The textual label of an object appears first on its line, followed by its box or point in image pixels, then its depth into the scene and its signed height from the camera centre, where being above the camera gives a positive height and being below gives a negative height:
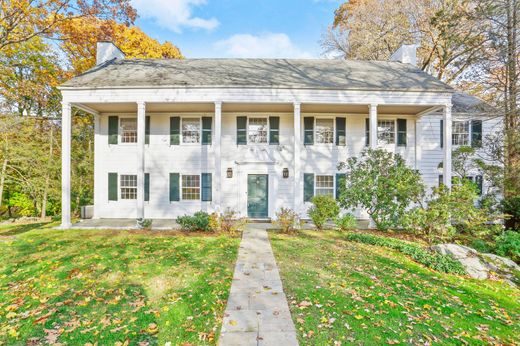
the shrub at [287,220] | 9.24 -1.61
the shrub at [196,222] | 9.18 -1.70
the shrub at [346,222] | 9.61 -1.74
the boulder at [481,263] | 6.50 -2.29
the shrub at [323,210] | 9.56 -1.29
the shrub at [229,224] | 8.95 -1.72
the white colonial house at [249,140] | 11.68 +1.58
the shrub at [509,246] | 7.82 -2.14
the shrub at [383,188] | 8.67 -0.43
